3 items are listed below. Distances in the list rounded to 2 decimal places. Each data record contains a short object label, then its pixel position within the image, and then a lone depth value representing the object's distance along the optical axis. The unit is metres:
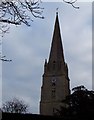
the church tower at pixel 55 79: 76.94
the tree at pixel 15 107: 44.75
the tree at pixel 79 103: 36.28
